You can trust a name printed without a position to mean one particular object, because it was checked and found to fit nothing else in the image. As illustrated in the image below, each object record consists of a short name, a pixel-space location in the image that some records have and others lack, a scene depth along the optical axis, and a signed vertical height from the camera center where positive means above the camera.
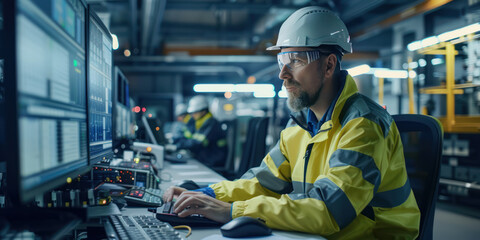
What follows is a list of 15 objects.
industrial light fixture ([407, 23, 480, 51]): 4.37 +1.07
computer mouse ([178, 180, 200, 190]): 1.69 -0.27
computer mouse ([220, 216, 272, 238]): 1.02 -0.29
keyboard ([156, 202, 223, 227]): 1.20 -0.31
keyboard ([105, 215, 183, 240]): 0.99 -0.29
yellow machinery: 4.83 +0.39
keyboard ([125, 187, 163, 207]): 1.50 -0.30
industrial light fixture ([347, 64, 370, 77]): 6.23 +0.90
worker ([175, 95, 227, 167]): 5.19 -0.28
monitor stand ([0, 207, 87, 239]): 0.85 -0.22
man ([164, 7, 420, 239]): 1.11 -0.15
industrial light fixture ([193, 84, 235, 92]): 10.56 +1.06
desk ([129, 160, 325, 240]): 1.09 -0.36
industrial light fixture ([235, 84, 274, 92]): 9.70 +0.97
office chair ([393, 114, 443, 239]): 1.39 -0.15
